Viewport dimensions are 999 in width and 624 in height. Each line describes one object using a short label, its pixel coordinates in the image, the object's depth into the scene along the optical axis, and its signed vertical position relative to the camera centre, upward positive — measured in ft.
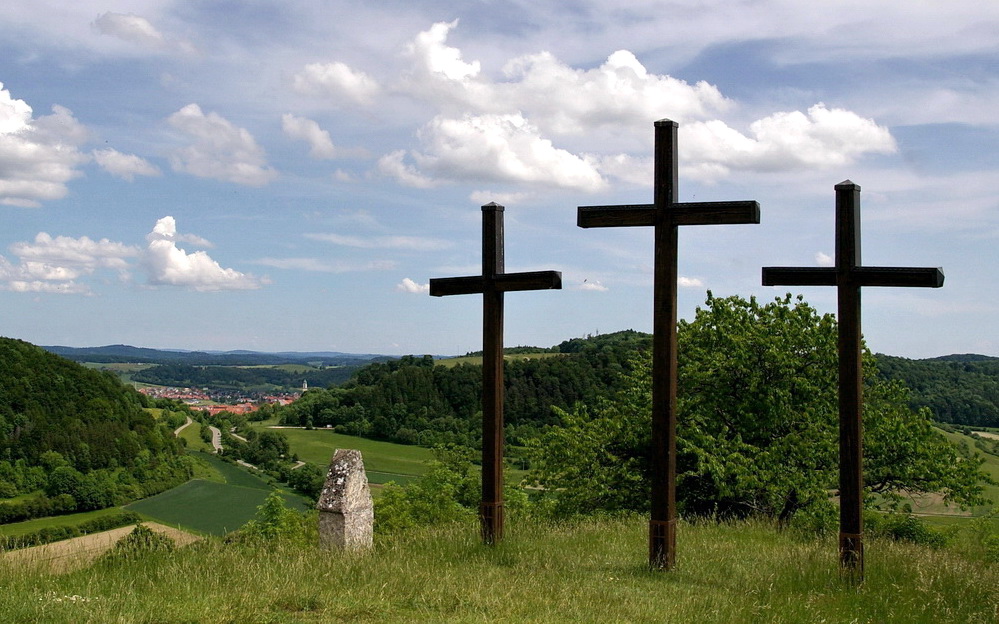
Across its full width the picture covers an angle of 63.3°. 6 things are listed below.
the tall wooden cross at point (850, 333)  29.96 +0.80
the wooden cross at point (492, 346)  34.37 +0.18
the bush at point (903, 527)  68.08 -14.80
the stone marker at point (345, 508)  34.55 -6.84
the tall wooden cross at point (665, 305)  30.76 +1.82
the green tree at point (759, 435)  62.34 -6.54
